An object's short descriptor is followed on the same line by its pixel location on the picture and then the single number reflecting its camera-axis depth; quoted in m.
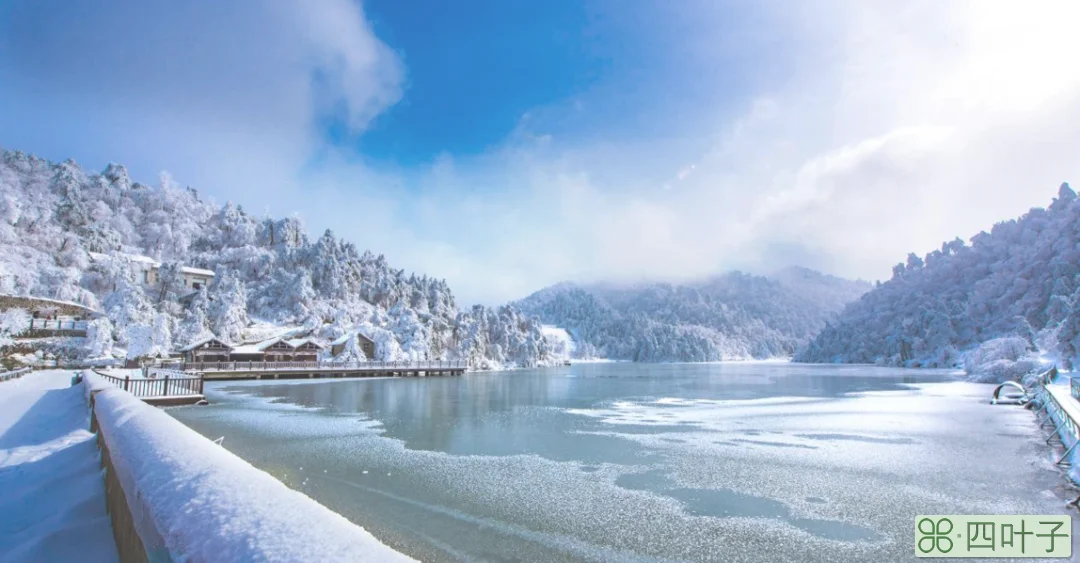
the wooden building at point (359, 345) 86.81
